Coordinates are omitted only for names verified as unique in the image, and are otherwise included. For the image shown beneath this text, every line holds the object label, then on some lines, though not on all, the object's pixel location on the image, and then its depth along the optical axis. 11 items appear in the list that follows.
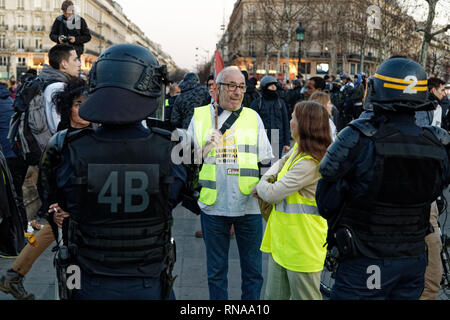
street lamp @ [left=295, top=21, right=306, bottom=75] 23.47
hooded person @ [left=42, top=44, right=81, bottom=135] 4.39
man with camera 5.98
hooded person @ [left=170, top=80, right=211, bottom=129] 7.53
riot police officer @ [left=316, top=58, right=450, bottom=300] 2.45
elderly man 3.74
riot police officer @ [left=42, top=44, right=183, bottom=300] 2.11
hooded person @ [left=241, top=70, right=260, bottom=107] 9.88
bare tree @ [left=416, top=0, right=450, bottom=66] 17.44
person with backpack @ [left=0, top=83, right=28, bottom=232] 5.65
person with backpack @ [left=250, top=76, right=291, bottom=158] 7.75
